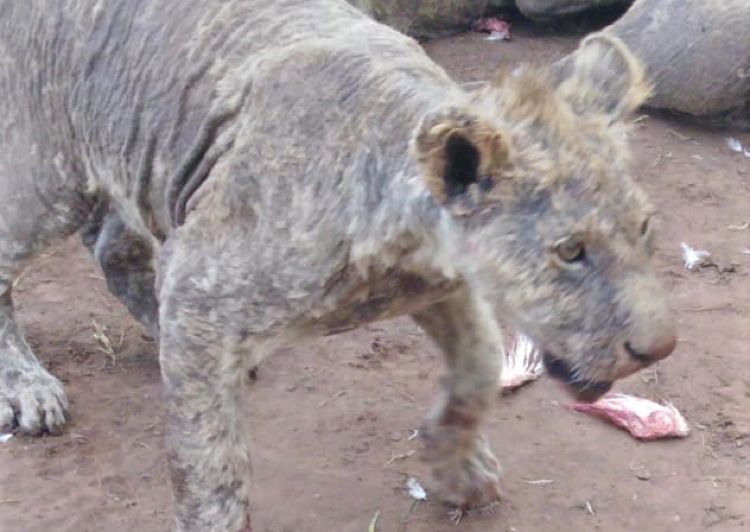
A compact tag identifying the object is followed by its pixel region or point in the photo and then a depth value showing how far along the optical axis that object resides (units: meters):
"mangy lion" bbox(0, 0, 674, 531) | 3.40
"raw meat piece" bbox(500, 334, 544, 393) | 5.48
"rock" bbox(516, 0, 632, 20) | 9.26
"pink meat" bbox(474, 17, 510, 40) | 9.45
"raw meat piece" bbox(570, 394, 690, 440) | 5.18
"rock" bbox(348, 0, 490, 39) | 9.20
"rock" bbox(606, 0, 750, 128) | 8.02
